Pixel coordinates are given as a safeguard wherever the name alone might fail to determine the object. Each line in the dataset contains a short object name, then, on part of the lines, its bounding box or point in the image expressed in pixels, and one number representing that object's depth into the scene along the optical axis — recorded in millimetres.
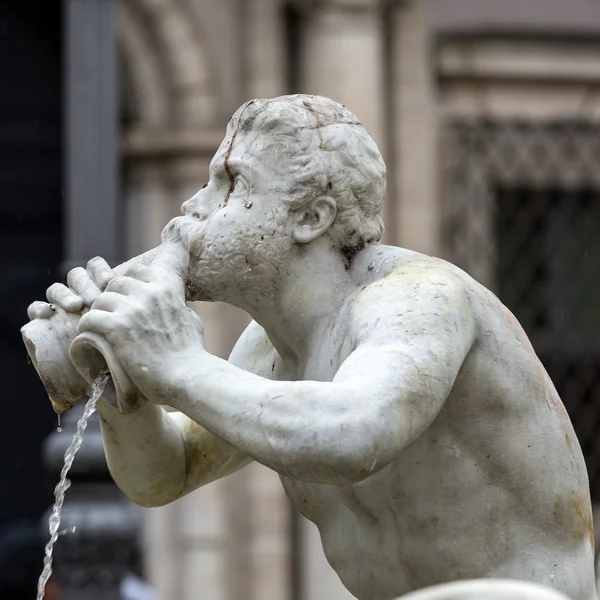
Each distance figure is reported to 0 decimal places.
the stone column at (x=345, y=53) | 18466
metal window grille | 19712
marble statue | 6254
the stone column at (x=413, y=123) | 19327
